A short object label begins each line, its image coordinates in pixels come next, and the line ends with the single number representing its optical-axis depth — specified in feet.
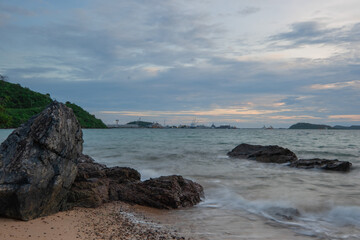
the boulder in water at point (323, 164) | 53.88
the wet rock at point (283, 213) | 25.99
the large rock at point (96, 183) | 24.45
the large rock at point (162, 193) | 26.78
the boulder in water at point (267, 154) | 63.36
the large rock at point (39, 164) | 19.20
